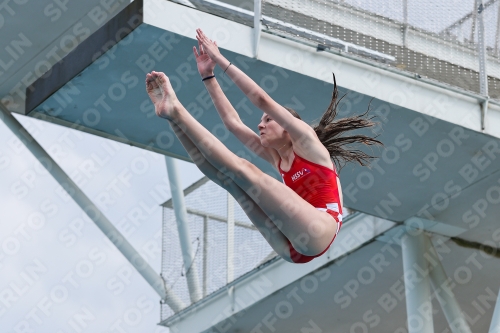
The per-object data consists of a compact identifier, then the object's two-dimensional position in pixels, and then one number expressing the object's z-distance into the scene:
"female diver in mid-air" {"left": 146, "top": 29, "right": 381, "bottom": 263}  10.33
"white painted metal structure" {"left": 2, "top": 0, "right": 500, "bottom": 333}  15.34
